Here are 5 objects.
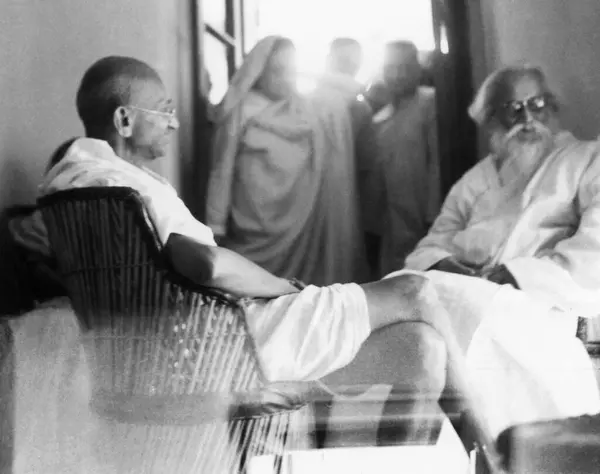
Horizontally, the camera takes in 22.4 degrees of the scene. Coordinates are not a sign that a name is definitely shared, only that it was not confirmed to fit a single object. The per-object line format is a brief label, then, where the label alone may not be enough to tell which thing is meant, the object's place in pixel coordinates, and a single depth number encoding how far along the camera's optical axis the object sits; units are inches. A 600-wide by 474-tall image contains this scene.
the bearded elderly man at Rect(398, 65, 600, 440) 126.0
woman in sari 138.1
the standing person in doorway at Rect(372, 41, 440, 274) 142.6
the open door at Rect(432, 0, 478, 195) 143.7
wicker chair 117.1
